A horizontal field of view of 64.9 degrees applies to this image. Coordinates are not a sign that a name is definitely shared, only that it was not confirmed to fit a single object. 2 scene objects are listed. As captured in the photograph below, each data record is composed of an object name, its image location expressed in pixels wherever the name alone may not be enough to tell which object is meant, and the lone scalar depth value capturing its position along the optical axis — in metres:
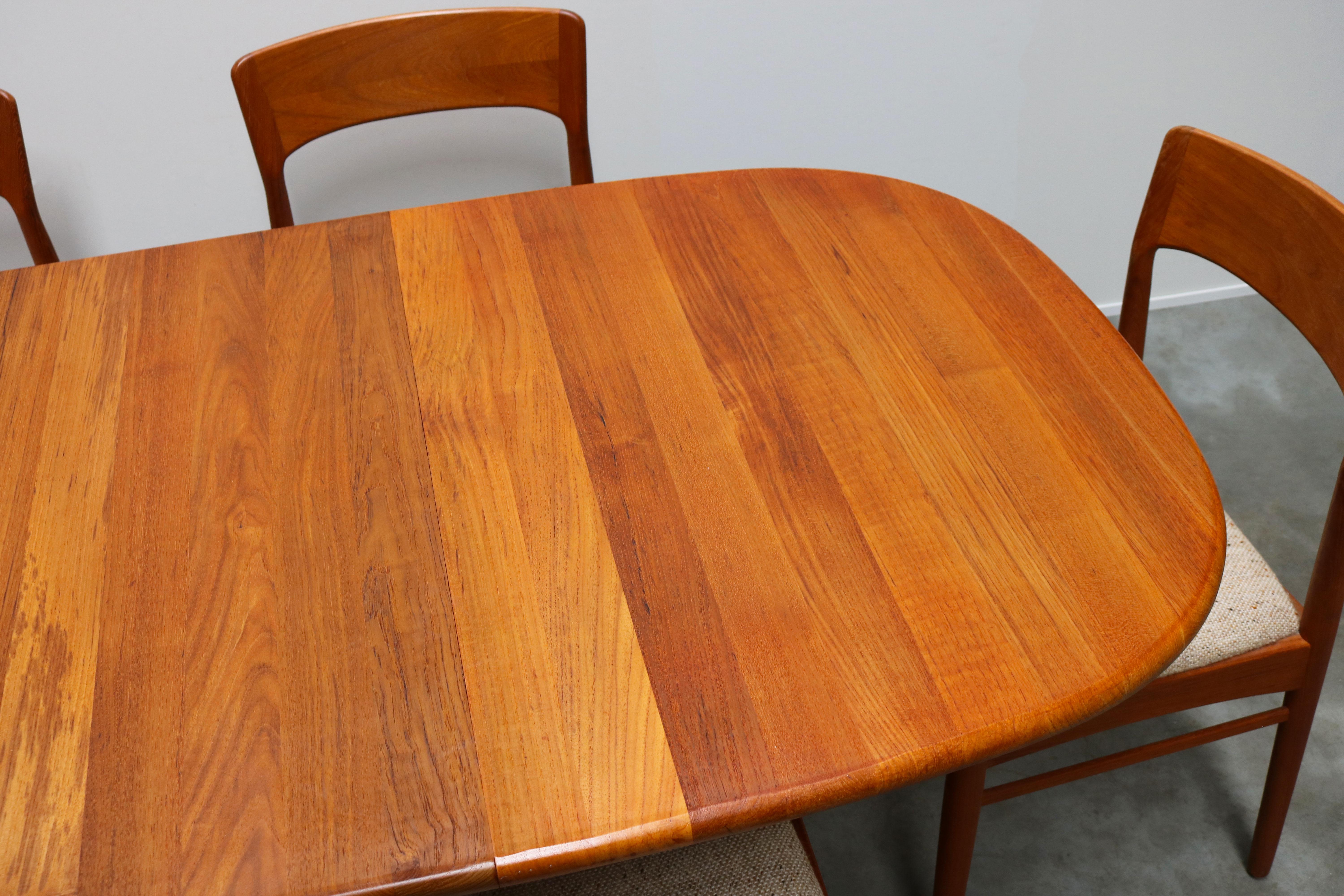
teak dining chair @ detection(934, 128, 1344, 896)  1.11
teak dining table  0.74
